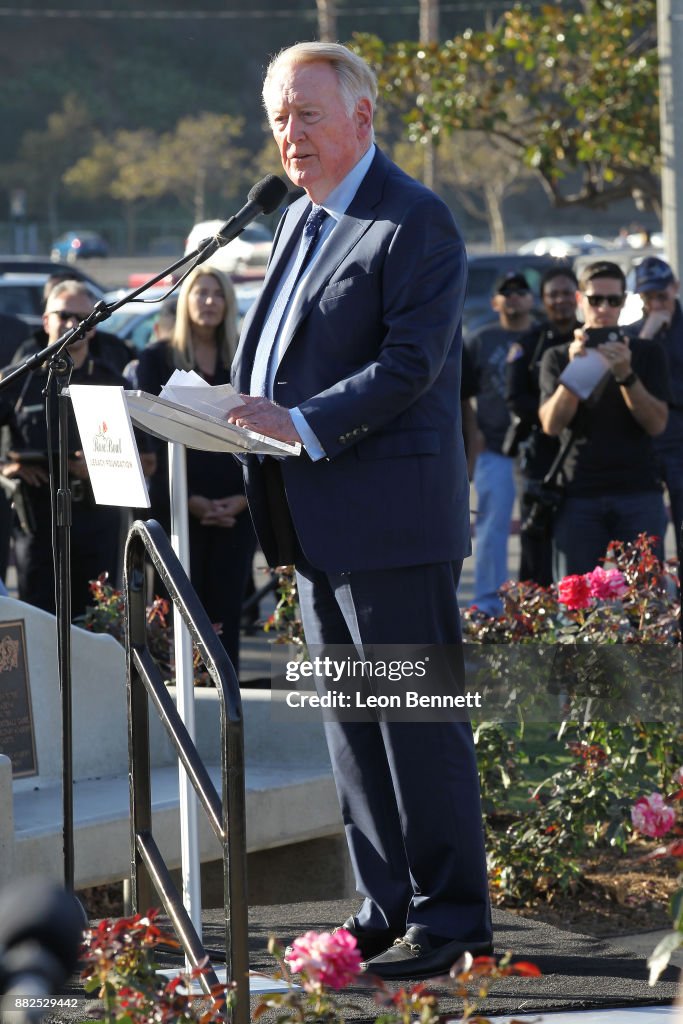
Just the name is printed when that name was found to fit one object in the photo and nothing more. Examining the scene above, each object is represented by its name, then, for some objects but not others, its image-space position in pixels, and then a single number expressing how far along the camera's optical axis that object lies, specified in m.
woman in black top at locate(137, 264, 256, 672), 11.31
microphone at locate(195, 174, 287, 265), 6.44
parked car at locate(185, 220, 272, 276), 55.20
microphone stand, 6.20
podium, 5.21
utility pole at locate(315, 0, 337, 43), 63.93
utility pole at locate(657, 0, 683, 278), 15.08
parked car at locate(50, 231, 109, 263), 76.88
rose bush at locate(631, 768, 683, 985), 3.47
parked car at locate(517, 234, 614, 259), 66.57
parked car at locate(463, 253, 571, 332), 37.18
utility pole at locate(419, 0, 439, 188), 64.45
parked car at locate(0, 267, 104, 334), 34.06
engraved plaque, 8.30
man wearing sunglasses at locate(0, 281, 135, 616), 11.91
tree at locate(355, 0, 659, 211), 21.52
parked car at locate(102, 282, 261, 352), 28.05
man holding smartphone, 11.53
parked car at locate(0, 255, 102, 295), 42.55
